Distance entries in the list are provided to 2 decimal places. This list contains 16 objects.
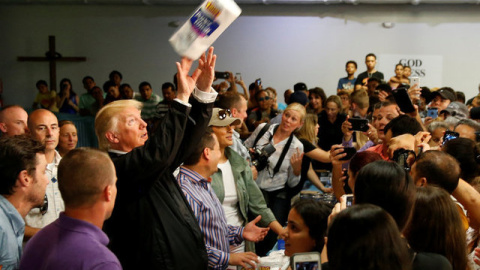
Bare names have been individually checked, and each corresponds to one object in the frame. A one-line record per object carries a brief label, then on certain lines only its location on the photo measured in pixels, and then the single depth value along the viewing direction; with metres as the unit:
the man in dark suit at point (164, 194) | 2.13
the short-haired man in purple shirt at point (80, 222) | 1.66
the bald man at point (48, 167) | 3.20
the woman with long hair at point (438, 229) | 2.05
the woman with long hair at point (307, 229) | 2.65
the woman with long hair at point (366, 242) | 1.51
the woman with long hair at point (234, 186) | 3.50
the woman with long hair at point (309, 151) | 5.22
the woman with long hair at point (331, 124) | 6.95
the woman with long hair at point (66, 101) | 11.03
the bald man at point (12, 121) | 3.86
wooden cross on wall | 13.04
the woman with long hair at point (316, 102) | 8.06
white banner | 12.55
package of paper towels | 2.04
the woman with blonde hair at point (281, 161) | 5.04
